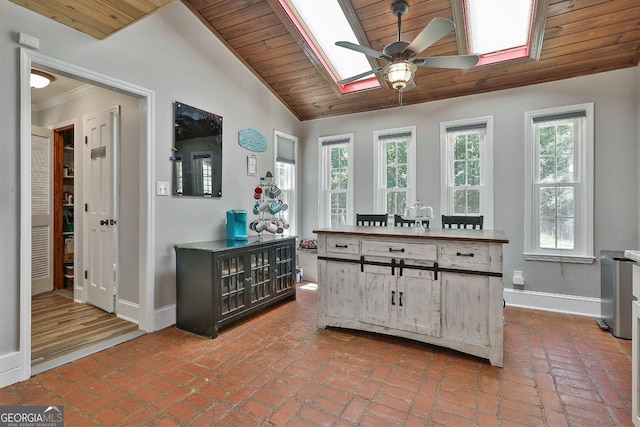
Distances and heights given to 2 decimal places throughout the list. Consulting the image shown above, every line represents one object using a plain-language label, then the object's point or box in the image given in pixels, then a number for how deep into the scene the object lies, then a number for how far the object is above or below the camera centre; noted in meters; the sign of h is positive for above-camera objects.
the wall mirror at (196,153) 3.14 +0.63
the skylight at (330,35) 3.32 +2.07
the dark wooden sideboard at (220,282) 2.79 -0.69
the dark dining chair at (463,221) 3.17 -0.11
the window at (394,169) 4.34 +0.60
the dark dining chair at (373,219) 3.79 -0.10
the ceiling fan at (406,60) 2.38 +1.22
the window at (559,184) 3.40 +0.30
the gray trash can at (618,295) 2.76 -0.77
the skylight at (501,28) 2.95 +1.87
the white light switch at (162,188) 2.96 +0.22
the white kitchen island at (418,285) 2.29 -0.61
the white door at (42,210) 3.93 +0.02
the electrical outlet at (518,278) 3.64 -0.79
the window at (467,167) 3.86 +0.56
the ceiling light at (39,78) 3.13 +1.36
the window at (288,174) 4.73 +0.59
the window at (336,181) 4.79 +0.48
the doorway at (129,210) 2.10 +0.10
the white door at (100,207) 3.27 +0.05
